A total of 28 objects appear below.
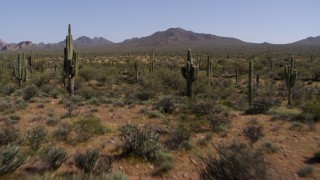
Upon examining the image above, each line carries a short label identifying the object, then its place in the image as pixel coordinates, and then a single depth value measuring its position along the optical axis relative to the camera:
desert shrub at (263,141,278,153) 6.64
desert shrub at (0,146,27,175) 4.07
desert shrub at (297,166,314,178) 5.28
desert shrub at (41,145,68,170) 5.02
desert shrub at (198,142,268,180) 3.85
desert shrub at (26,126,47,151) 5.97
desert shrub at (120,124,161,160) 6.18
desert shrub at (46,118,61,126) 8.95
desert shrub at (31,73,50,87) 20.61
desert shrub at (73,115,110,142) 7.50
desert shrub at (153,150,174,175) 5.61
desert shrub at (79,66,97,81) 24.47
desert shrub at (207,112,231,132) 8.42
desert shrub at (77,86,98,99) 16.03
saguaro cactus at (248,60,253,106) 14.07
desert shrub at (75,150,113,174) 4.86
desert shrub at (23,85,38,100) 14.62
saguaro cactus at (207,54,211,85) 20.83
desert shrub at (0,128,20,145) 5.72
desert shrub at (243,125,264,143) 7.33
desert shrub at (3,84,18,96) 16.58
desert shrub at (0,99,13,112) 11.14
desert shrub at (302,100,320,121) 9.67
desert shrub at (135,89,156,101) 15.49
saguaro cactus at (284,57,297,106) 14.51
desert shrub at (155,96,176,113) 11.52
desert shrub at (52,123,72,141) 7.24
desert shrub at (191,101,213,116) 10.62
